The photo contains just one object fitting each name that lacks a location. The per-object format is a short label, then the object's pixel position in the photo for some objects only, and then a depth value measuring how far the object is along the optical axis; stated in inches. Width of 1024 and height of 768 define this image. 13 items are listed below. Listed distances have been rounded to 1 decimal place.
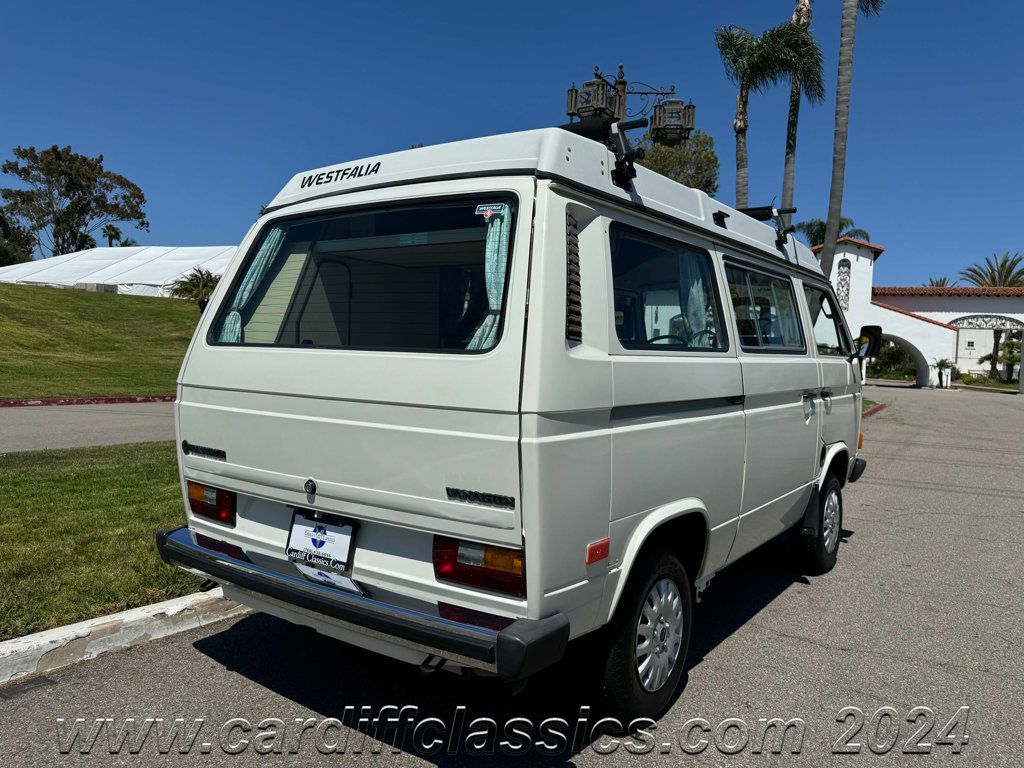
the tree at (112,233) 2790.4
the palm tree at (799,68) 684.7
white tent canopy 2030.0
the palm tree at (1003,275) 2194.9
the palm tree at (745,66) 689.0
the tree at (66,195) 2509.8
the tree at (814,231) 2087.8
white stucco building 1594.5
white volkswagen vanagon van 106.2
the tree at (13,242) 2598.4
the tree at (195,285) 1777.9
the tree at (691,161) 1069.1
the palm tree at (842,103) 618.5
